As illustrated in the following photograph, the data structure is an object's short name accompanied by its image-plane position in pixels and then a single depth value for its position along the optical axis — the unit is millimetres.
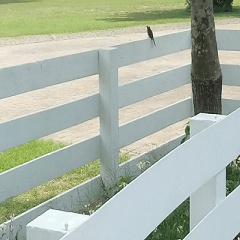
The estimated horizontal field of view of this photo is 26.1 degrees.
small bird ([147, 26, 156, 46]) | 4956
